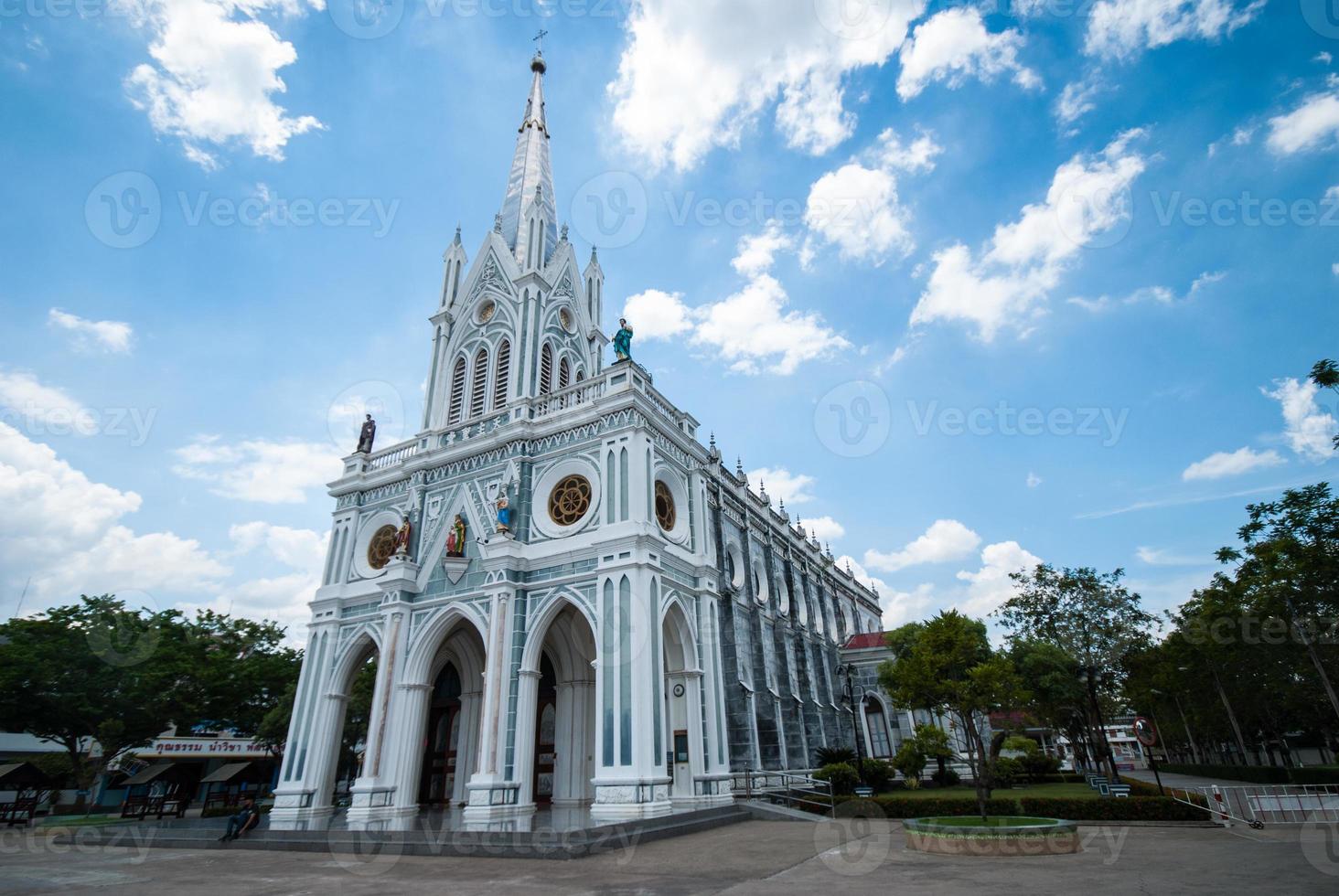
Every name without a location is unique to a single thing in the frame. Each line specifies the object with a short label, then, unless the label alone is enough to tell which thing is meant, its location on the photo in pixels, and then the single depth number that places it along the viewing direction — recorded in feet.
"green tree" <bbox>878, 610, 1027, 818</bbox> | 49.29
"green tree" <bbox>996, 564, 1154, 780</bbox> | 83.71
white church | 53.83
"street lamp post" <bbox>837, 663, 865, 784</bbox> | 68.31
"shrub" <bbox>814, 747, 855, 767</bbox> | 76.43
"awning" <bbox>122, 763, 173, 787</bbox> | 81.51
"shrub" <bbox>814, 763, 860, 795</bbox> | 63.31
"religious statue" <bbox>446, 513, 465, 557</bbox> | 62.54
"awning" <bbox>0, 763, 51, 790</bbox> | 77.30
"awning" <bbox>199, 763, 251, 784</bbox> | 85.87
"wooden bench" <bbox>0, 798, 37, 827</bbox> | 75.84
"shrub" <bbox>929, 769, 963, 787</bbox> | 84.33
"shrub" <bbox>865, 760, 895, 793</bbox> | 69.77
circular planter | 32.76
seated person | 51.39
